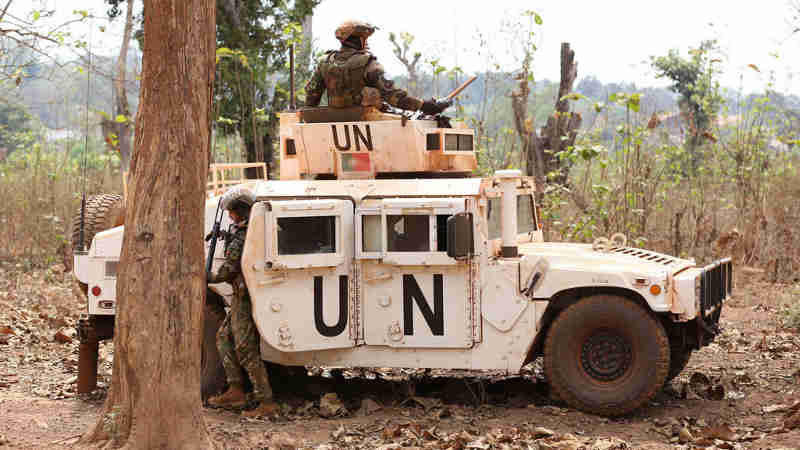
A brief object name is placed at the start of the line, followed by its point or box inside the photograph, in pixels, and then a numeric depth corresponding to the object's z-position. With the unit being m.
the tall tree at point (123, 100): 16.23
